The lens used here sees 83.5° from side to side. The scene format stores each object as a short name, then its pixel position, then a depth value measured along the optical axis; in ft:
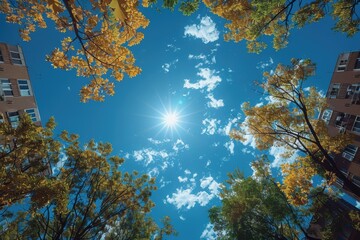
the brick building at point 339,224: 54.81
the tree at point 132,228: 53.36
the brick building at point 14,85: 70.03
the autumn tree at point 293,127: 41.39
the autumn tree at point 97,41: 22.80
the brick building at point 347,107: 66.80
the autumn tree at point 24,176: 27.43
